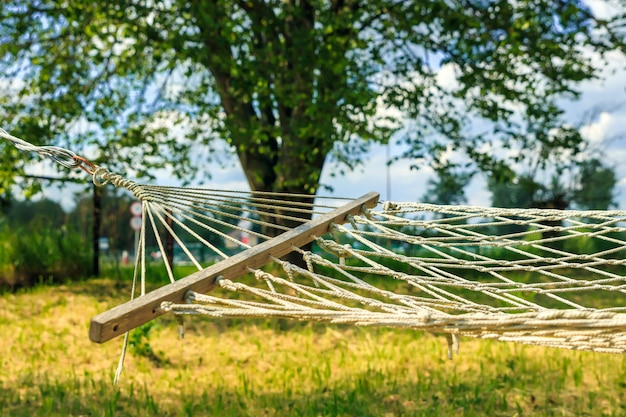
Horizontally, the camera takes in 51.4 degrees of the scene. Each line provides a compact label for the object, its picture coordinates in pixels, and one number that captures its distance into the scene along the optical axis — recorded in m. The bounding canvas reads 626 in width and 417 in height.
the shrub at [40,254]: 6.24
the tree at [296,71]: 5.34
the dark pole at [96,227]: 6.59
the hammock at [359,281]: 1.35
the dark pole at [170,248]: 6.01
